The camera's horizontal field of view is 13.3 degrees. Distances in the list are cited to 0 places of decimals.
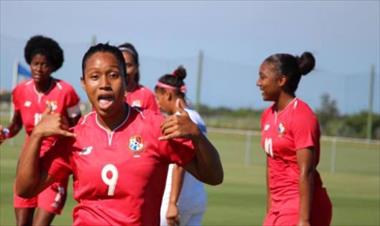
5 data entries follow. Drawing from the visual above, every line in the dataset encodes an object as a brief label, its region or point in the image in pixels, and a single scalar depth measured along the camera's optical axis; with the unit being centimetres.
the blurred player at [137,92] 1715
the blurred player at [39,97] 1736
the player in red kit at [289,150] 1282
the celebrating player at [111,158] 876
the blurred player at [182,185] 1600
